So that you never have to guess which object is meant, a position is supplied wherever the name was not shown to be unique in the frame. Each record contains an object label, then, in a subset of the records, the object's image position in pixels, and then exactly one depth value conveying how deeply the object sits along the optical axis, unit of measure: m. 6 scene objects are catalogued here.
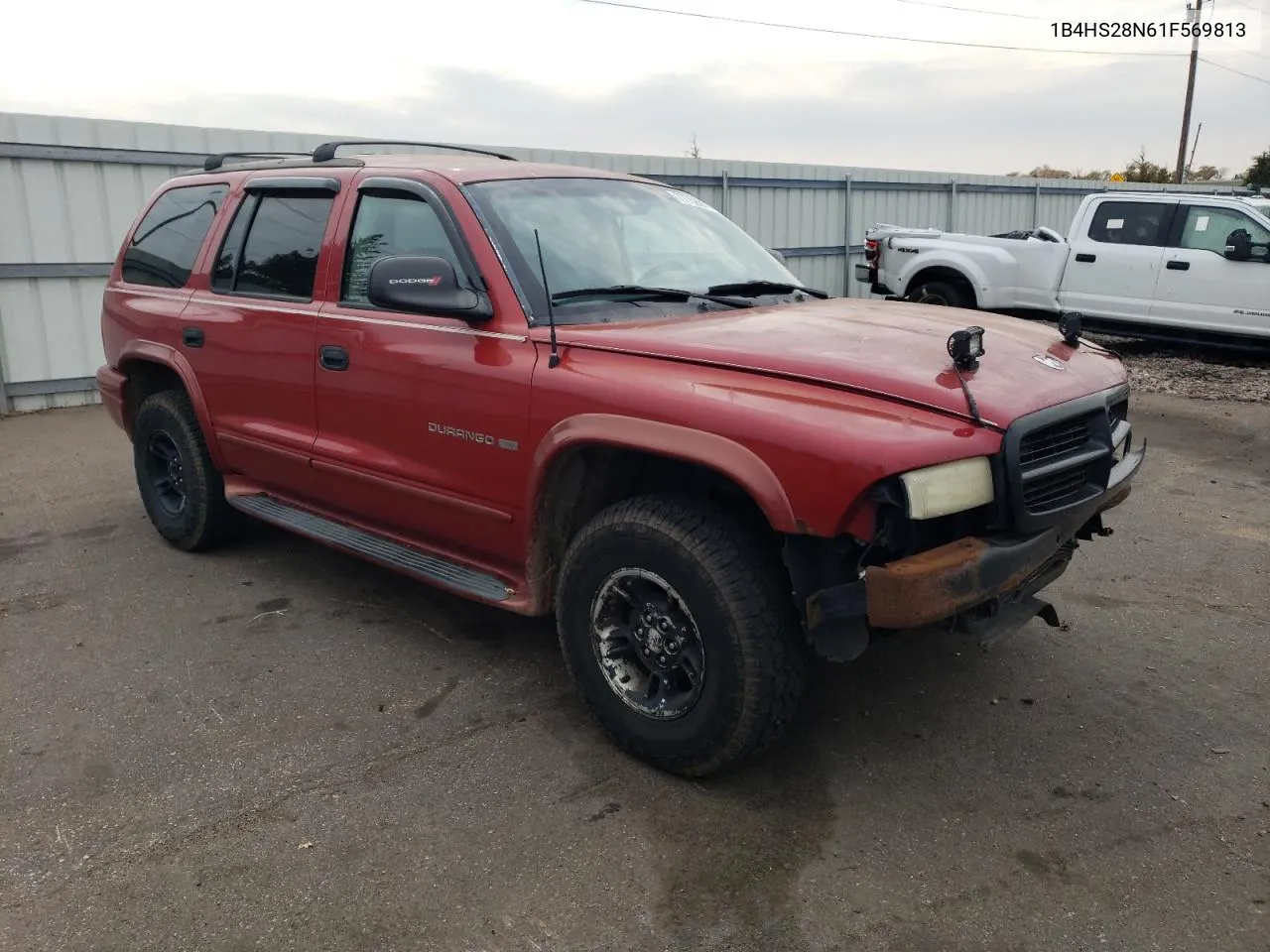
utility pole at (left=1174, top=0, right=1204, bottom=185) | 33.12
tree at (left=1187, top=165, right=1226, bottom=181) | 42.09
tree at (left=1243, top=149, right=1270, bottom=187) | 32.38
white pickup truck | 10.48
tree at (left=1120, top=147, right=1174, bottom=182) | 38.71
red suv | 2.71
